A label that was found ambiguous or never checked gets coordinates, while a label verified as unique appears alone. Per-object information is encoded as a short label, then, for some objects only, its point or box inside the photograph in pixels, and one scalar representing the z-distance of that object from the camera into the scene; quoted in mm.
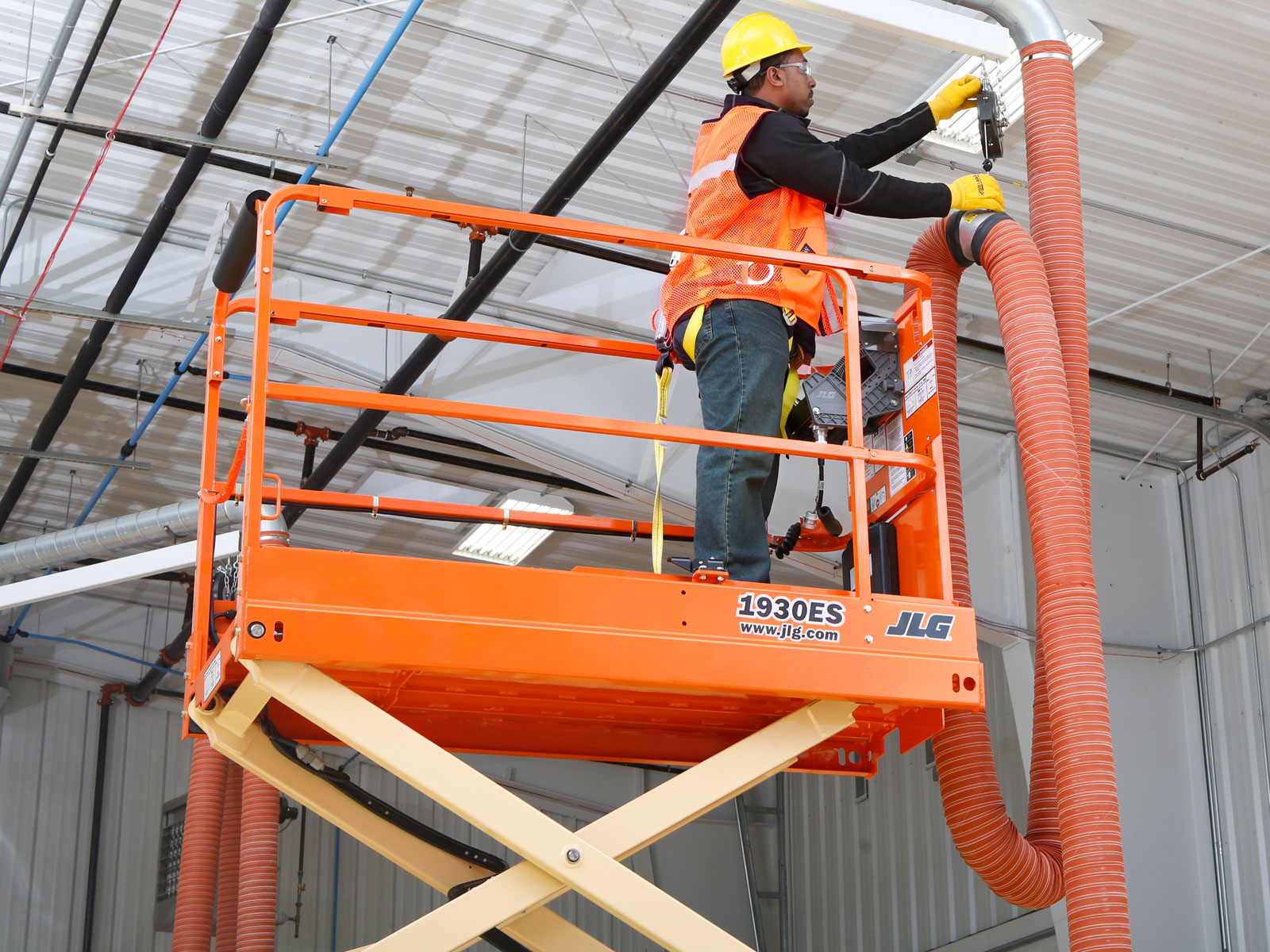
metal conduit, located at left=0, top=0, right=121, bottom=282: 9859
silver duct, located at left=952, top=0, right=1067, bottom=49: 7234
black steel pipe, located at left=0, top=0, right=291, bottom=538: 9594
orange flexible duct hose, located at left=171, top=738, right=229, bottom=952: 12227
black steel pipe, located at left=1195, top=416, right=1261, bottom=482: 14492
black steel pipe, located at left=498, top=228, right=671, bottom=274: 12523
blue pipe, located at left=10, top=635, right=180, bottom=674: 19219
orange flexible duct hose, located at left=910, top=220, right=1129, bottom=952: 5727
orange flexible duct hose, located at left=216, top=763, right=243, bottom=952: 13375
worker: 5555
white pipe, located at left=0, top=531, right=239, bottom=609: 10562
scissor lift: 4773
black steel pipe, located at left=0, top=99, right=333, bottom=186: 11109
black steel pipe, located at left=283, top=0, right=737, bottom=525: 9203
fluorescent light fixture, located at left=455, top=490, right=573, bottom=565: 16453
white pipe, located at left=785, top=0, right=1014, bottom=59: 7898
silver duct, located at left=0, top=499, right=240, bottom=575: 13250
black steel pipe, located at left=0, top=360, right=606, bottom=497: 14680
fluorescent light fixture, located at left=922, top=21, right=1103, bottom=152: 10109
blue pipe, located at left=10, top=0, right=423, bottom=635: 9281
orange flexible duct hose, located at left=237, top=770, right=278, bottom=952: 11258
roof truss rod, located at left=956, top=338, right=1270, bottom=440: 13609
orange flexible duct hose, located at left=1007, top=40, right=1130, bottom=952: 5695
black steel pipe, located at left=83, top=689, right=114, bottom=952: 18625
